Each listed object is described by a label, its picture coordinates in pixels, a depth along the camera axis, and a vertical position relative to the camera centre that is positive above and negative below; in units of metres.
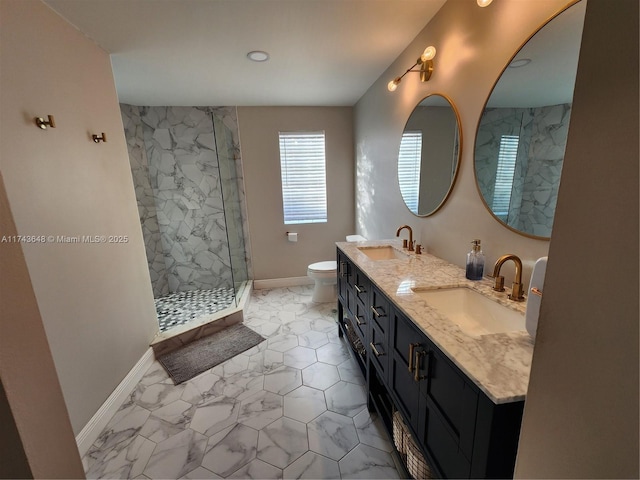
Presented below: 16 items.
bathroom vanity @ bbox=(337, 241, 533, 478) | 0.69 -0.62
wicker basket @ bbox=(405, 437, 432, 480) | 1.13 -1.22
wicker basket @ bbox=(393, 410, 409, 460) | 1.29 -1.24
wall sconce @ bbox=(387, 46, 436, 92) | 1.62 +0.78
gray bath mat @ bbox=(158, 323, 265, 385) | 2.16 -1.45
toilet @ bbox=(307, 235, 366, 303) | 3.07 -1.11
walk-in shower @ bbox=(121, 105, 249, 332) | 3.26 -0.17
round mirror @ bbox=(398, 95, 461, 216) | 1.61 +0.20
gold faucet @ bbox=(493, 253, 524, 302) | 1.09 -0.41
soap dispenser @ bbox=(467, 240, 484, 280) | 1.34 -0.41
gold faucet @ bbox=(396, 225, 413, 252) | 2.03 -0.44
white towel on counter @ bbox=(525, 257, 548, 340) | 0.84 -0.38
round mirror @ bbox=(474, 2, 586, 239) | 0.97 +0.23
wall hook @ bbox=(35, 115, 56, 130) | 1.33 +0.37
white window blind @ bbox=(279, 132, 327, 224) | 3.53 +0.14
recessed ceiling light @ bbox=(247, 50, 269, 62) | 2.03 +1.04
